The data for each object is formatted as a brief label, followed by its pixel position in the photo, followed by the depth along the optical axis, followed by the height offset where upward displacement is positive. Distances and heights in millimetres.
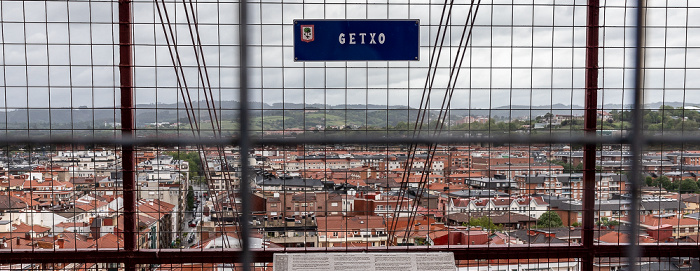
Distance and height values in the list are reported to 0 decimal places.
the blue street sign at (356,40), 3266 +453
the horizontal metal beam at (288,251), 3406 -773
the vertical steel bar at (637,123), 968 -5
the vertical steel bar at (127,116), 3369 +36
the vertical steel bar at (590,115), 3516 +32
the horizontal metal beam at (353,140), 935 -30
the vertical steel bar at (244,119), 903 +4
